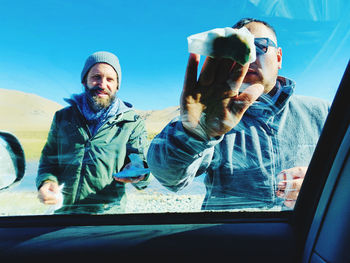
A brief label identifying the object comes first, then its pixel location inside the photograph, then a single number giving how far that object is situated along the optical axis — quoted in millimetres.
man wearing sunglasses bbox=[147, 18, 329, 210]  1161
